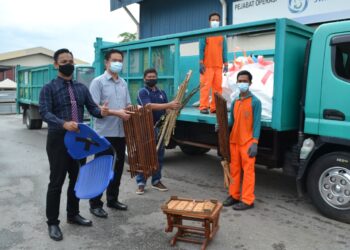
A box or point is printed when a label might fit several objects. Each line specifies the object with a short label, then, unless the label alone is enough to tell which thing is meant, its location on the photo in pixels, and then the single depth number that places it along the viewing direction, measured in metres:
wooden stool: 3.41
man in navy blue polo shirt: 4.68
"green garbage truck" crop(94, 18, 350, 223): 4.07
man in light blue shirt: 4.19
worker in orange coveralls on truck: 5.44
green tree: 23.64
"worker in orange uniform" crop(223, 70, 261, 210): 4.41
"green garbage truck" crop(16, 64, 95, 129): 11.47
